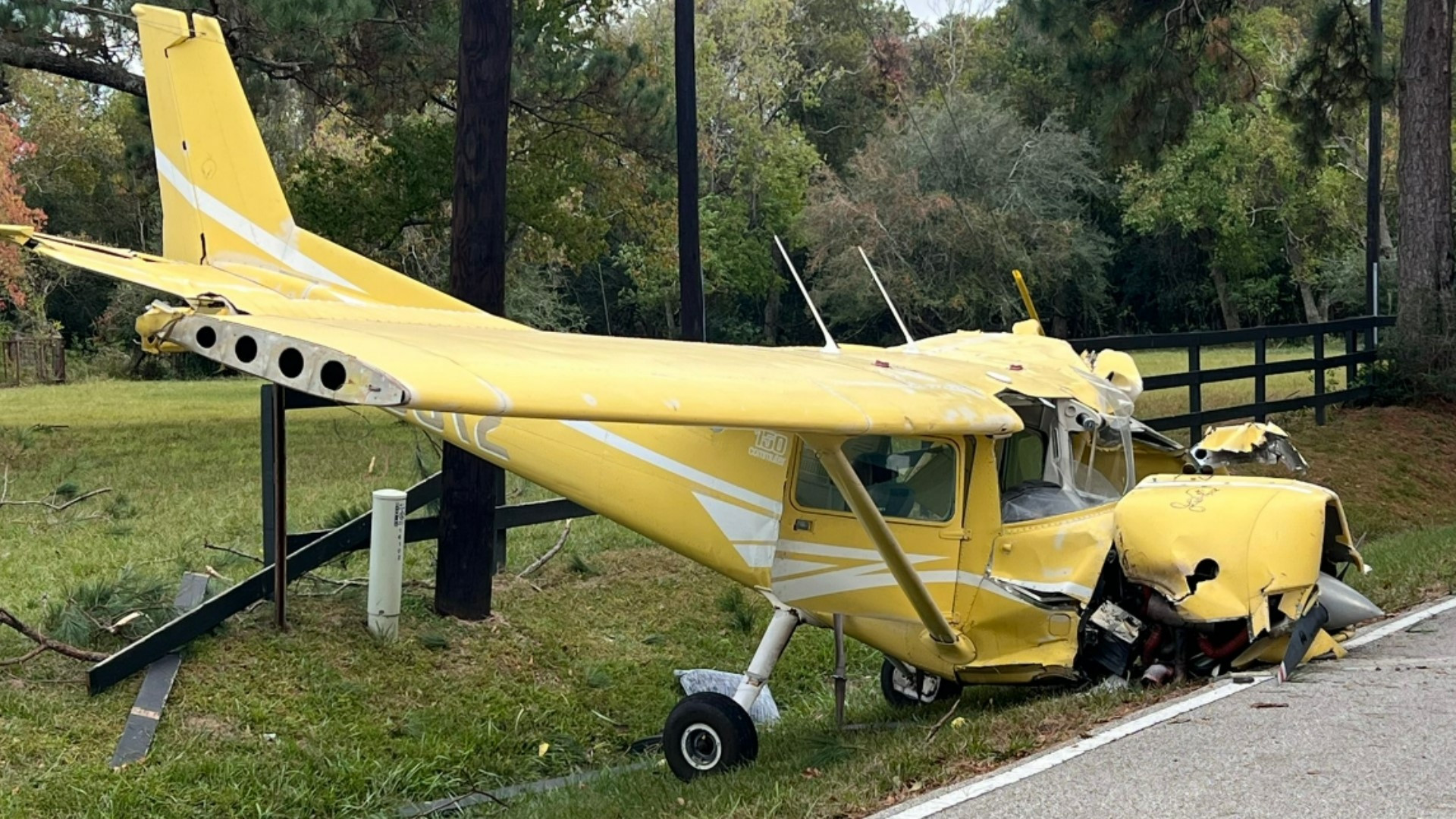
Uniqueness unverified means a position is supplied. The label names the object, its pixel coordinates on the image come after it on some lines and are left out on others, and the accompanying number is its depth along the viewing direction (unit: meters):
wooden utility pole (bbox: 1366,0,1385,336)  22.14
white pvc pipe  8.52
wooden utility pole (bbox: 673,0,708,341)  12.97
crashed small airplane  5.79
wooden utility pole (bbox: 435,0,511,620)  9.35
